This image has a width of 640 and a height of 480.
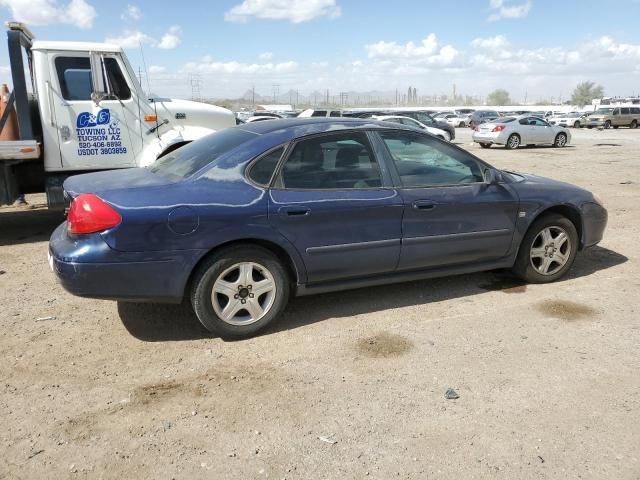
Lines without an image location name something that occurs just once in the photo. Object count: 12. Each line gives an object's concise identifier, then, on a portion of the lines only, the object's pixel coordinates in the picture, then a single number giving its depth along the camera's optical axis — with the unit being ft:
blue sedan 11.26
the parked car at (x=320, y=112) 76.79
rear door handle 12.21
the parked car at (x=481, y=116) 123.34
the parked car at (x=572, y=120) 129.57
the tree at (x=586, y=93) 337.93
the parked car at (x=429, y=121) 79.51
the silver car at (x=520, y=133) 69.46
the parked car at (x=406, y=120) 68.33
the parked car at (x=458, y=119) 150.51
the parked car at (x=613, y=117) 125.18
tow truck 20.98
